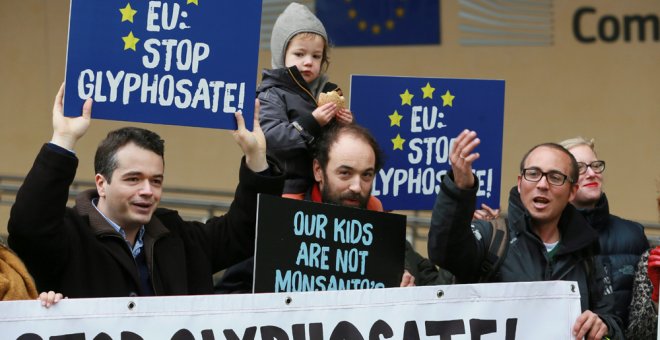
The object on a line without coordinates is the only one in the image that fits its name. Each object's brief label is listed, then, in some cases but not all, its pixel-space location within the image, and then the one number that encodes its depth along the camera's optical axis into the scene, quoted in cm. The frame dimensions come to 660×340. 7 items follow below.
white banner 750
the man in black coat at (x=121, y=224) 807
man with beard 937
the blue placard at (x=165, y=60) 868
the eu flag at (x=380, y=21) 1946
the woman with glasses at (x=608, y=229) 975
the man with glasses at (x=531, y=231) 902
